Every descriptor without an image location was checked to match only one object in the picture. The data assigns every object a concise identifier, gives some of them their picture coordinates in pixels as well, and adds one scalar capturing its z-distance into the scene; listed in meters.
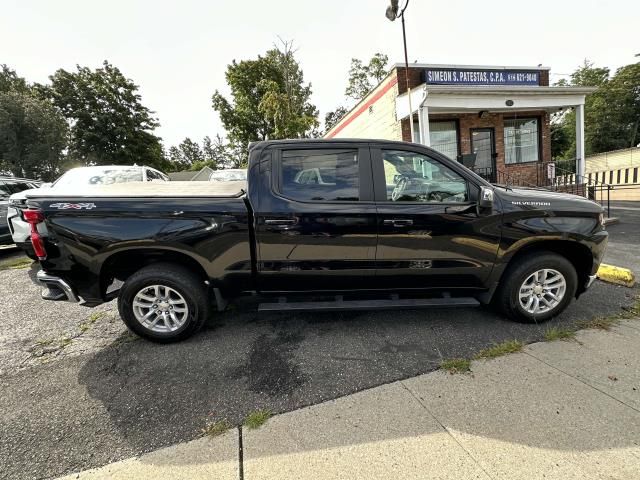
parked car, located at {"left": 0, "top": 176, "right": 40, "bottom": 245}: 7.33
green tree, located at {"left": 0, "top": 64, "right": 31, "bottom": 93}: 29.09
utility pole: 8.72
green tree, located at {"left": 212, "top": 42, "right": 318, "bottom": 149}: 26.78
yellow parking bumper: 4.32
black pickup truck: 3.00
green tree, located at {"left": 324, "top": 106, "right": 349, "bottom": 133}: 46.89
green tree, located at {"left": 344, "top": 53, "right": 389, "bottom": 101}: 32.31
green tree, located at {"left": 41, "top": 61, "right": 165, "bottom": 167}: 30.77
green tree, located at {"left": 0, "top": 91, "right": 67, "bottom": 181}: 20.31
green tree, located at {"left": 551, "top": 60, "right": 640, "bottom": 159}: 34.22
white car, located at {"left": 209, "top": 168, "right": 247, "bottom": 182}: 10.88
